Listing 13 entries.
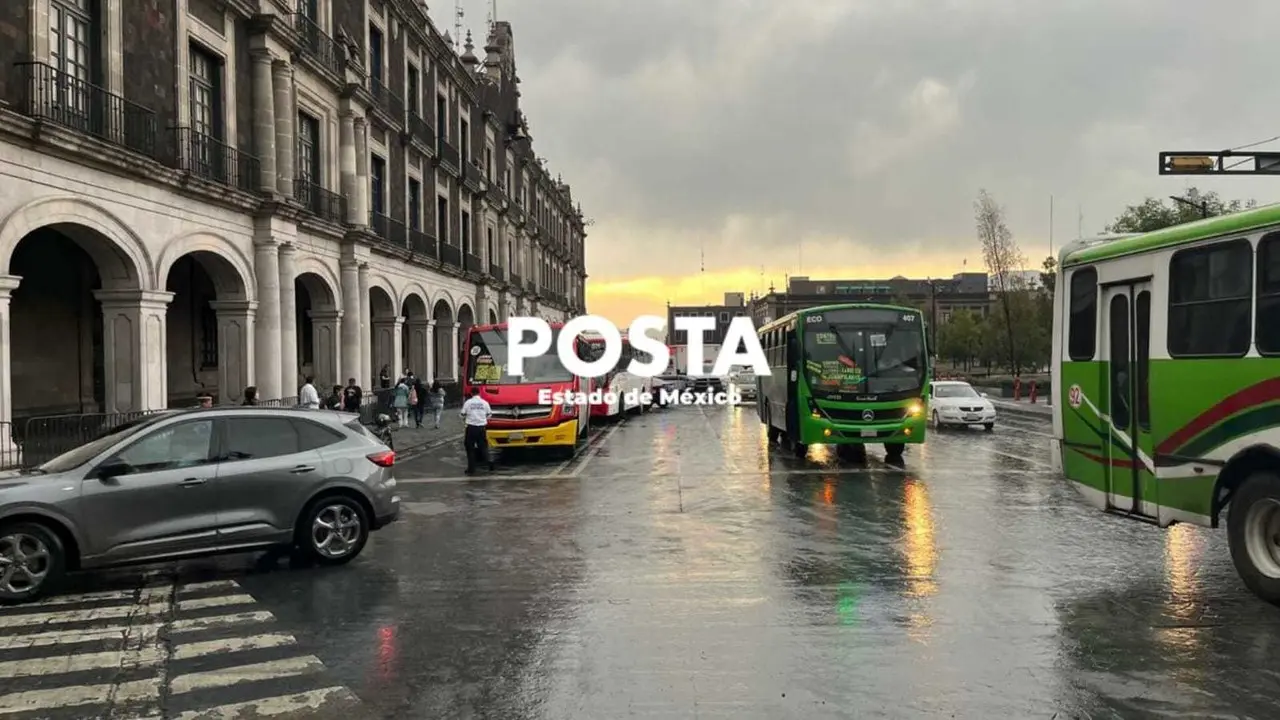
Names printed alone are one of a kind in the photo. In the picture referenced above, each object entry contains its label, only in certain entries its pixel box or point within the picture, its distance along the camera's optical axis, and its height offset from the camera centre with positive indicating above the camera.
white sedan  26.83 -1.40
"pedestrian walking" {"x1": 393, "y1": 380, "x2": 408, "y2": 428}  27.97 -0.89
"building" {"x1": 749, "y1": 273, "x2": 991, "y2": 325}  134.25 +10.72
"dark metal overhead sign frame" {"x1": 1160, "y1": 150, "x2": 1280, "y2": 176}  22.30 +4.78
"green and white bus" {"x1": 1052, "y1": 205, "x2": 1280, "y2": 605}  7.37 -0.18
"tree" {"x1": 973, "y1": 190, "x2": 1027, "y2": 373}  48.71 +5.95
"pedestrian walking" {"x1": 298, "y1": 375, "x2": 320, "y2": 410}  20.67 -0.63
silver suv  7.99 -1.17
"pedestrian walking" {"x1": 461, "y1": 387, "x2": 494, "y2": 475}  17.22 -1.14
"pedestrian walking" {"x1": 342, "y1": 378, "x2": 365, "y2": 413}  24.03 -0.78
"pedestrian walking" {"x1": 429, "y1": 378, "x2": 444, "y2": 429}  29.47 -1.06
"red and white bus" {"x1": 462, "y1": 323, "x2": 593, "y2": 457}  19.22 -0.53
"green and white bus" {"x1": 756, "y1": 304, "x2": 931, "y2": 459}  17.30 -0.24
